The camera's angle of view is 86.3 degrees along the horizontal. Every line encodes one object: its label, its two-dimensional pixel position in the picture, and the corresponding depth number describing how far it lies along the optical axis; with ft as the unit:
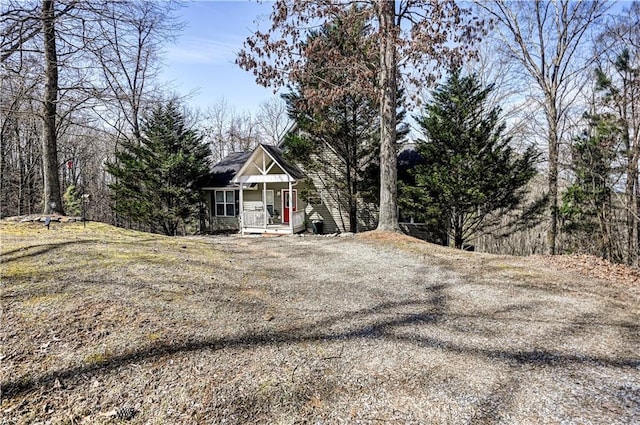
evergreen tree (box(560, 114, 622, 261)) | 30.91
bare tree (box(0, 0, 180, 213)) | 24.43
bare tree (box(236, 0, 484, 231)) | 32.63
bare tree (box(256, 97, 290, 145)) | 129.08
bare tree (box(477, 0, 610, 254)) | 43.73
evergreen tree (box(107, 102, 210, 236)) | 59.11
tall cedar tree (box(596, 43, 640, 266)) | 28.53
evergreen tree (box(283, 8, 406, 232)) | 48.44
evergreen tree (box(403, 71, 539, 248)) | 41.83
